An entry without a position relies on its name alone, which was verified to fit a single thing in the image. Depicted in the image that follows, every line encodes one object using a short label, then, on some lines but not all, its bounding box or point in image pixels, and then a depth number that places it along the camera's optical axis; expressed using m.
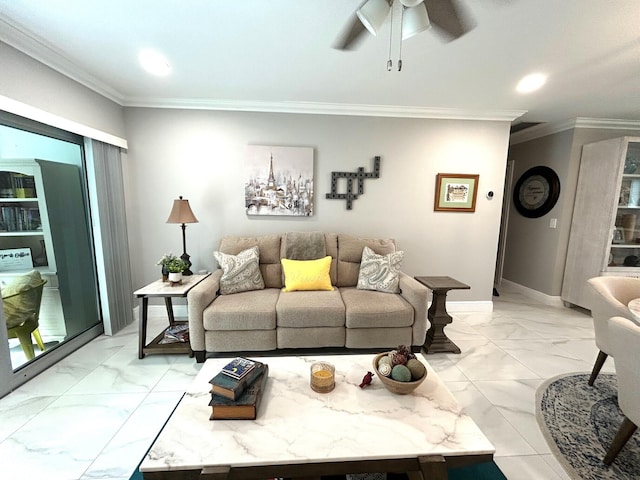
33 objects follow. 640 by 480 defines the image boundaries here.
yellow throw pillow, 2.61
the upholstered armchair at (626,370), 1.17
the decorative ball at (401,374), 1.26
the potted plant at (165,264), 2.48
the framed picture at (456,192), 3.20
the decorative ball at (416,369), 1.28
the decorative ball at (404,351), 1.36
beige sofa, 2.19
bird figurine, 1.34
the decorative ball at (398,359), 1.32
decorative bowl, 1.25
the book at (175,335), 2.41
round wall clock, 3.67
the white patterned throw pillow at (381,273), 2.61
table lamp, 2.57
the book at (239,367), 1.25
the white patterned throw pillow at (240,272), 2.54
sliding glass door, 1.95
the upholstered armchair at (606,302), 1.74
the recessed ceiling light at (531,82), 2.26
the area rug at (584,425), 1.38
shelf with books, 1.98
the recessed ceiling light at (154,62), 2.01
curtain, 2.53
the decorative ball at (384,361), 1.35
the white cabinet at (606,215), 3.10
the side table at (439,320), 2.47
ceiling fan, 1.32
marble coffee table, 0.96
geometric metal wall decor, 3.10
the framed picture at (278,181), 3.00
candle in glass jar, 1.31
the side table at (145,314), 2.24
